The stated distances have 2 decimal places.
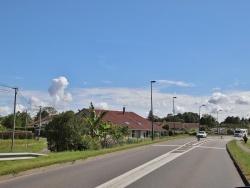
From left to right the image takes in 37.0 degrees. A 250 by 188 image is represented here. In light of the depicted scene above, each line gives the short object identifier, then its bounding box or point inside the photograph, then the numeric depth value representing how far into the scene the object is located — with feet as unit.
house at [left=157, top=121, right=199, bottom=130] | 466.95
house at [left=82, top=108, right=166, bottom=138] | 257.96
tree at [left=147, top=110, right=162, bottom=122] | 589.73
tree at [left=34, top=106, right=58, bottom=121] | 453.58
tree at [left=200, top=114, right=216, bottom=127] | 564.22
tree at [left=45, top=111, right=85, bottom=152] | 85.05
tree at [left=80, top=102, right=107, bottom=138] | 119.14
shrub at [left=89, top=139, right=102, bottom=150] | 93.64
